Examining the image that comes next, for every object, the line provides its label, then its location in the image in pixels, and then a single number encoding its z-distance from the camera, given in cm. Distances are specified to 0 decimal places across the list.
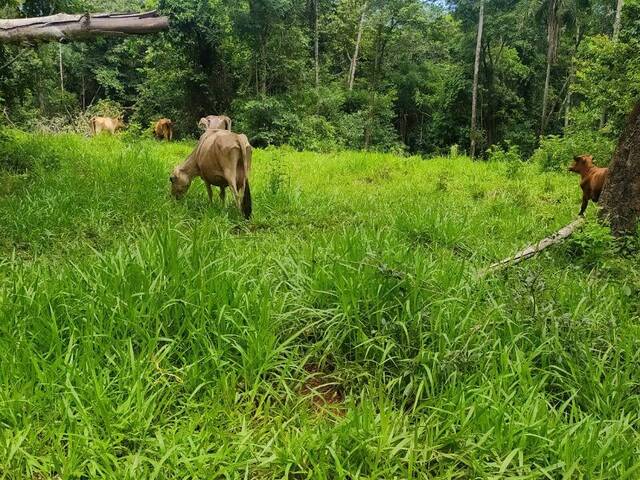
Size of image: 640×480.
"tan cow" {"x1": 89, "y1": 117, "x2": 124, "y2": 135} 1466
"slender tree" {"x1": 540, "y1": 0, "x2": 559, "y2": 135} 2444
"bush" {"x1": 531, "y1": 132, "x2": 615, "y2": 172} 1197
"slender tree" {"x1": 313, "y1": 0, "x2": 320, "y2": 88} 2429
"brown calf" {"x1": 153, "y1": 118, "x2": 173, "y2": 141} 1543
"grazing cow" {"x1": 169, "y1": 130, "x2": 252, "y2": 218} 574
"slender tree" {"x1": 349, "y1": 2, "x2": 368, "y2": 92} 2691
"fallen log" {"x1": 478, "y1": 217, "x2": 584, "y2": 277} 358
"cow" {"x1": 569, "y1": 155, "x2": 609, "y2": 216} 618
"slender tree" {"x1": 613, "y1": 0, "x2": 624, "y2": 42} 1821
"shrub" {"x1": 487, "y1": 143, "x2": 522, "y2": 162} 1159
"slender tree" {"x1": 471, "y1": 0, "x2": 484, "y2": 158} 2420
